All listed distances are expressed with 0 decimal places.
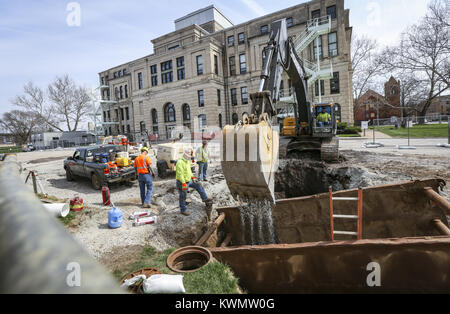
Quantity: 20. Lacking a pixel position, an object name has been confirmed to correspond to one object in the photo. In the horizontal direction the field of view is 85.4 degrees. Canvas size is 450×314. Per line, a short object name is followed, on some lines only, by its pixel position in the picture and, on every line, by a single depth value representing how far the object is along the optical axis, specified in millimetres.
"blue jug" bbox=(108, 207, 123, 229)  6633
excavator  4504
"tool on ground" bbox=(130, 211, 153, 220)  7141
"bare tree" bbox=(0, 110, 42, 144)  52562
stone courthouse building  31406
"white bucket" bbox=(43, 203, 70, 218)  6512
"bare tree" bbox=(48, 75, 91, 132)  52562
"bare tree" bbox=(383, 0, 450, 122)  27141
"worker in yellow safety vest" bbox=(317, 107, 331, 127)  12413
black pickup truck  10224
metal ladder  4637
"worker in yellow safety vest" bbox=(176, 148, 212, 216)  7297
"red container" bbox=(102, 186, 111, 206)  8430
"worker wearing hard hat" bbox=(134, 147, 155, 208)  8211
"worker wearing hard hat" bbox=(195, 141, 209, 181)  11258
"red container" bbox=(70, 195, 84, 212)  7601
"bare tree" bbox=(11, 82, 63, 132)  51031
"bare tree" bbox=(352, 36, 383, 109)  41938
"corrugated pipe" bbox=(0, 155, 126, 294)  435
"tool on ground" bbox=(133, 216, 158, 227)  6809
